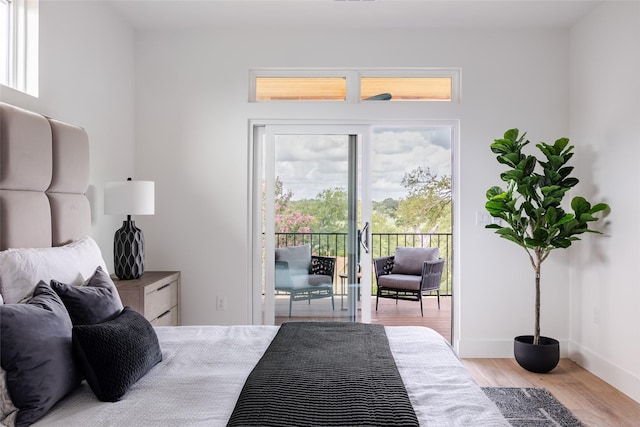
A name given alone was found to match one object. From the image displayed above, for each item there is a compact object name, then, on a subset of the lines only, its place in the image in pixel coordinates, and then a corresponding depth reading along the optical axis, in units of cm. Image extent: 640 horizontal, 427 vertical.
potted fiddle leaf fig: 361
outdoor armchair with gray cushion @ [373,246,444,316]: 593
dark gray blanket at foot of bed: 139
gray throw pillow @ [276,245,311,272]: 421
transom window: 421
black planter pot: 369
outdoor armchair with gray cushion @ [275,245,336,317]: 420
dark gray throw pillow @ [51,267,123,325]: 184
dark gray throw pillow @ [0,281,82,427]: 143
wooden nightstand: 314
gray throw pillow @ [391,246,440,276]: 637
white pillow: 189
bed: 145
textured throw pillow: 158
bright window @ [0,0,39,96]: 270
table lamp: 329
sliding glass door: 419
